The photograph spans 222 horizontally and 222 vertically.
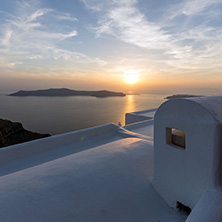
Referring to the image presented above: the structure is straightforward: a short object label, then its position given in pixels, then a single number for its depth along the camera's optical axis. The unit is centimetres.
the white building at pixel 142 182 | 360
